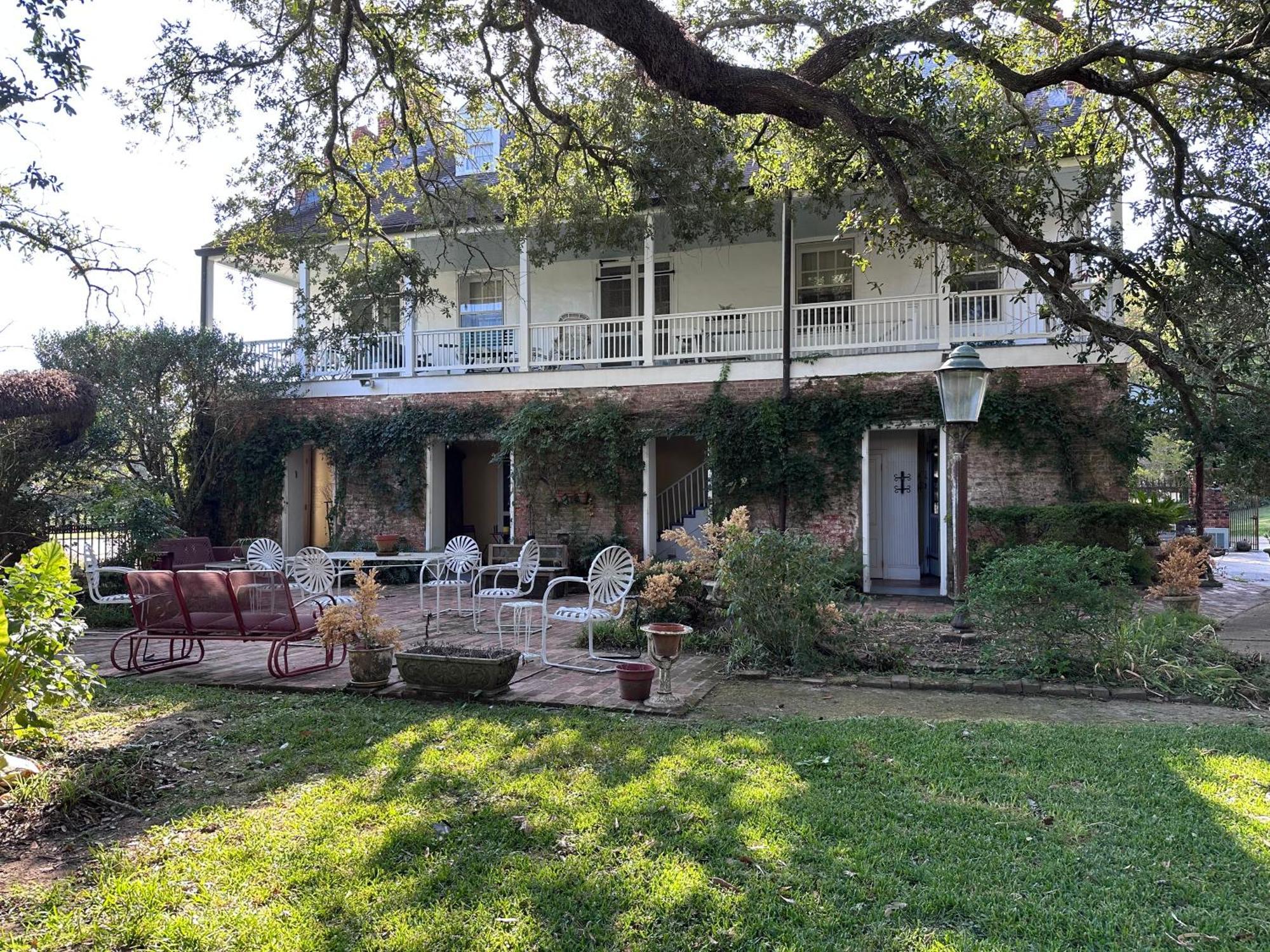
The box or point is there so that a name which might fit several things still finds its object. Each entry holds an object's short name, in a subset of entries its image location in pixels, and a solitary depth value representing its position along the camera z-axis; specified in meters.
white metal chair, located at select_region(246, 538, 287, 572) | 10.47
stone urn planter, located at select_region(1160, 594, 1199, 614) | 8.73
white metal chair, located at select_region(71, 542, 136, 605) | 8.70
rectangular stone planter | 5.97
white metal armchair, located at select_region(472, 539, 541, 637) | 8.70
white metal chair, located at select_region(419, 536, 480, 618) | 9.88
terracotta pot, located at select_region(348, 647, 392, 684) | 6.22
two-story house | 12.39
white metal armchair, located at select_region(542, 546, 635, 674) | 7.04
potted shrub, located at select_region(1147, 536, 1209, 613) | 8.72
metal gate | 21.36
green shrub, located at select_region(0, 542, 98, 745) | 4.04
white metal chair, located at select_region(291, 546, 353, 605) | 8.96
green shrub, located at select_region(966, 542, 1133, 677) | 6.48
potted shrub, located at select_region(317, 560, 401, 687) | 6.23
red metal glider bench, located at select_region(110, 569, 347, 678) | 6.77
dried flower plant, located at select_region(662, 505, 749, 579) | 7.25
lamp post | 7.96
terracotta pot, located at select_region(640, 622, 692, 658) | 5.82
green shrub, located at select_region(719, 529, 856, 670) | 6.99
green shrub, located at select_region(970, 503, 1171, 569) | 10.85
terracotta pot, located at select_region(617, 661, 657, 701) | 5.87
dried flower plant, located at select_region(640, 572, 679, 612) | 7.77
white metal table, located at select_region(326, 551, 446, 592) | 10.55
